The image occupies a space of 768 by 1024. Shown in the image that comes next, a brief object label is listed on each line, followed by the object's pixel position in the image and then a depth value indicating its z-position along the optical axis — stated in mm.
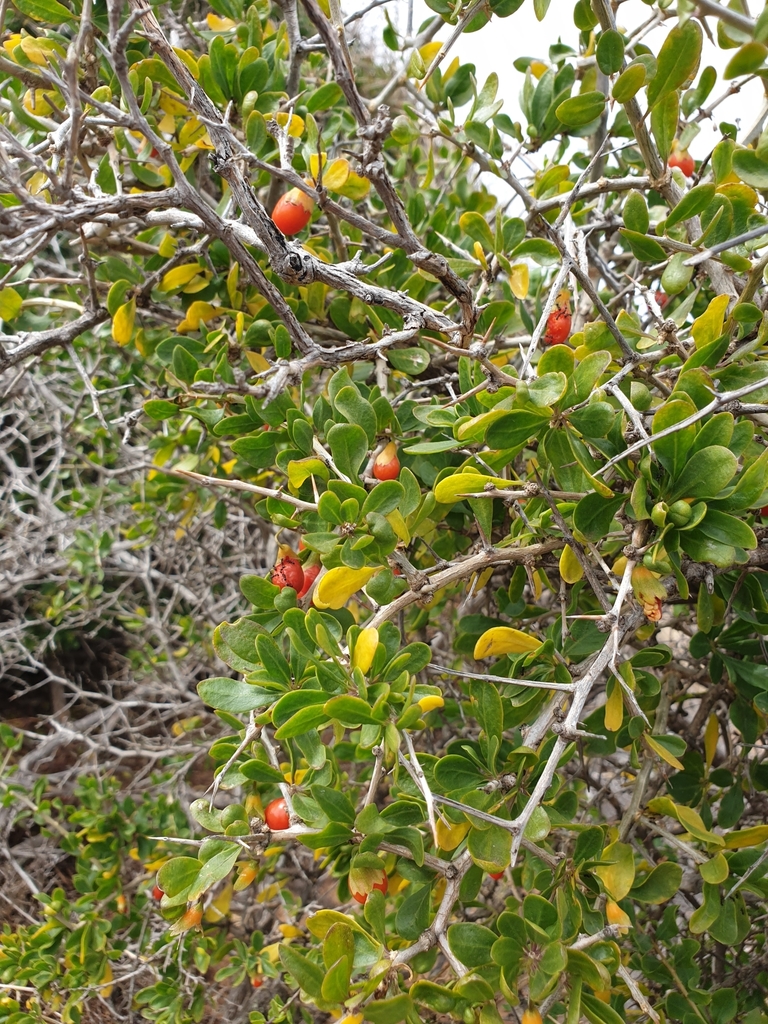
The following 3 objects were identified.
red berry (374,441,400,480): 359
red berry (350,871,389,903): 333
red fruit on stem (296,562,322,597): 360
